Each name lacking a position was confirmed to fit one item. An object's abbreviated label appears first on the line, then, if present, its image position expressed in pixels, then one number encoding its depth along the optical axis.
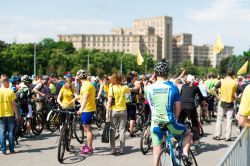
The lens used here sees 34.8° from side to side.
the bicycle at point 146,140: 9.67
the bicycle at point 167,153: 6.12
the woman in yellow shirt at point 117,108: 9.84
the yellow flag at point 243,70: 24.49
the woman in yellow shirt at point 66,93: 11.53
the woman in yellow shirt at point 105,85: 15.20
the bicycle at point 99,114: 14.84
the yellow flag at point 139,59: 30.27
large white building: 189.51
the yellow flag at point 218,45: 23.92
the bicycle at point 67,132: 8.78
